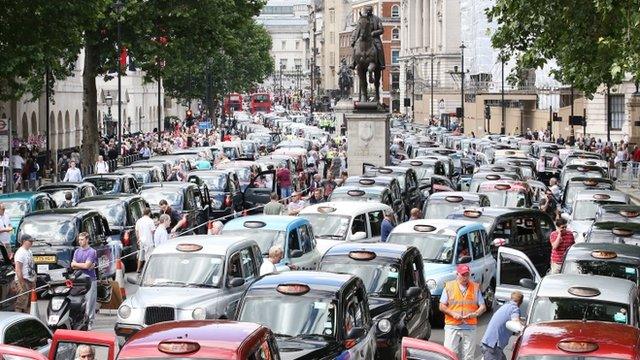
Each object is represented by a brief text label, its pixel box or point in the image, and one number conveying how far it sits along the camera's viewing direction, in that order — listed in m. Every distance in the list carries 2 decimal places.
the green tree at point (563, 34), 30.66
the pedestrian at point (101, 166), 44.16
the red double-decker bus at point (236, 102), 180.50
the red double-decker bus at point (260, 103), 173.50
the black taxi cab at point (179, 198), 33.00
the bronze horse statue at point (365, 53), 49.56
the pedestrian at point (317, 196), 34.16
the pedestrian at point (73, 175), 40.56
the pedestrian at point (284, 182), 42.00
